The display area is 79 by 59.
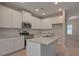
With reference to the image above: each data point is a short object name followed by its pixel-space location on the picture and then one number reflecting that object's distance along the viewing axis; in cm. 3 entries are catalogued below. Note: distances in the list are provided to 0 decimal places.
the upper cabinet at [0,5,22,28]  174
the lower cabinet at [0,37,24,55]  166
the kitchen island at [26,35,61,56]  111
